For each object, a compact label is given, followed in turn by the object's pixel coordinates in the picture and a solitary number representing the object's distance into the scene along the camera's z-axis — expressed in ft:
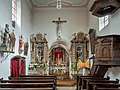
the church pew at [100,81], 13.16
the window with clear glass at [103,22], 19.68
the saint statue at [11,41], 16.05
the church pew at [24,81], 13.70
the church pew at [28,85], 10.97
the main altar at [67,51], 28.84
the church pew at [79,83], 17.63
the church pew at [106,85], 11.63
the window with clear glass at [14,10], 20.54
